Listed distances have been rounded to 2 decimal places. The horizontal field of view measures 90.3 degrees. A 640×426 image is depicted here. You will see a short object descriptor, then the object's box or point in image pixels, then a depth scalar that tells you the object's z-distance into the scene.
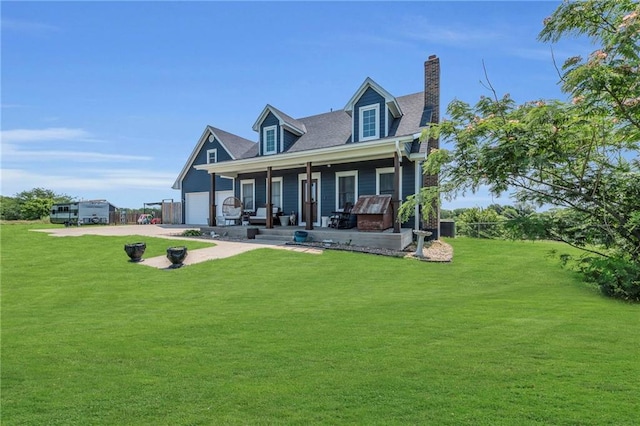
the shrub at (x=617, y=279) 6.21
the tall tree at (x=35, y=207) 36.97
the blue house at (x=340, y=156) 13.11
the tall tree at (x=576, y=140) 3.60
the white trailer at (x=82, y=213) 28.55
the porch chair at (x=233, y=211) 15.95
